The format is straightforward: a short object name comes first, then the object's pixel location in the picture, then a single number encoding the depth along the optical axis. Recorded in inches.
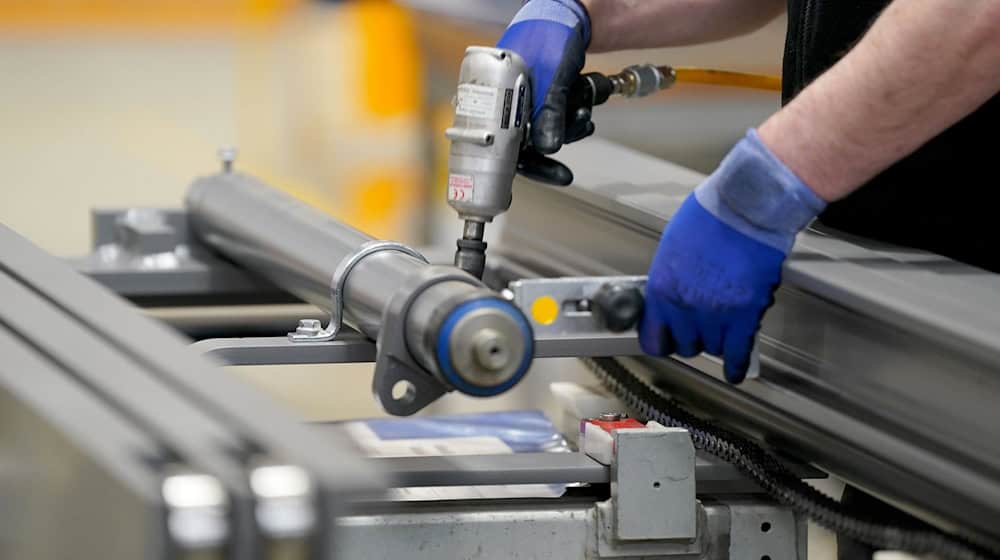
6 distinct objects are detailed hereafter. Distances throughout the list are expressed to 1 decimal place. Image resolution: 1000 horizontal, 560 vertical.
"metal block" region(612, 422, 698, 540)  114.4
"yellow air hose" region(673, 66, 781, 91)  132.2
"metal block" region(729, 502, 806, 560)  115.6
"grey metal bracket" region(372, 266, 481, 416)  113.9
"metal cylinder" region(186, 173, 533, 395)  111.6
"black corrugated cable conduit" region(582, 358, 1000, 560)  110.8
